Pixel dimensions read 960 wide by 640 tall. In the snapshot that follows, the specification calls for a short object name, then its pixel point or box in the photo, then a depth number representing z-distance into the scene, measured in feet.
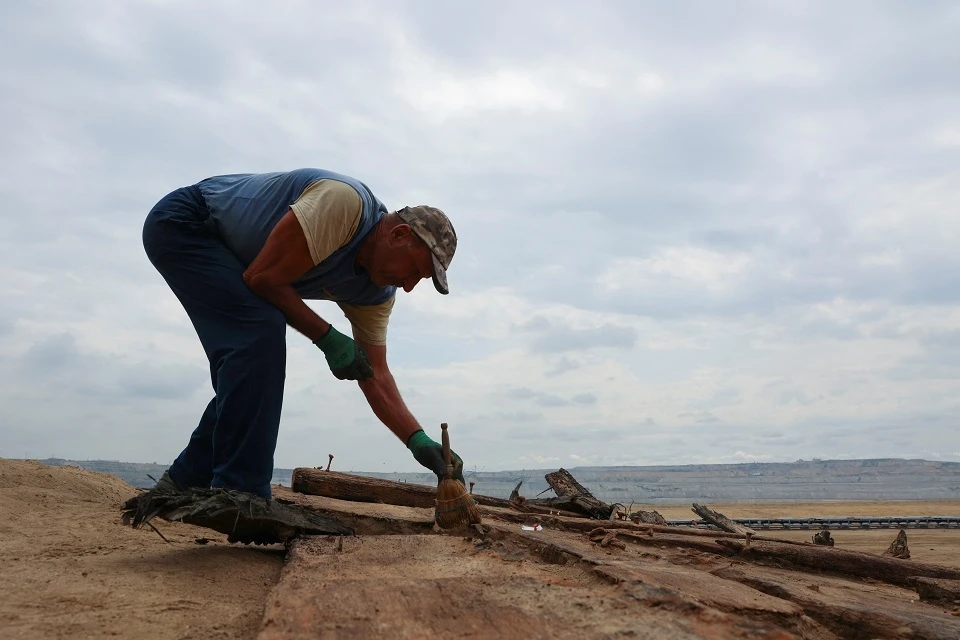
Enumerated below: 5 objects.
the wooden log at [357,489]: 14.32
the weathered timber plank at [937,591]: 6.99
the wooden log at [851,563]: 8.16
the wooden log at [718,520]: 15.25
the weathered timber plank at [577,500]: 15.43
